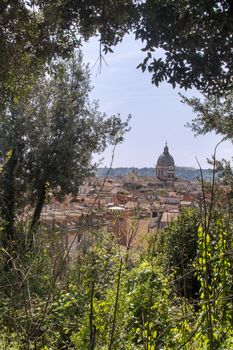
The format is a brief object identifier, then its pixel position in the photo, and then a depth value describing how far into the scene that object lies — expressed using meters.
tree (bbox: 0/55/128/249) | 10.89
